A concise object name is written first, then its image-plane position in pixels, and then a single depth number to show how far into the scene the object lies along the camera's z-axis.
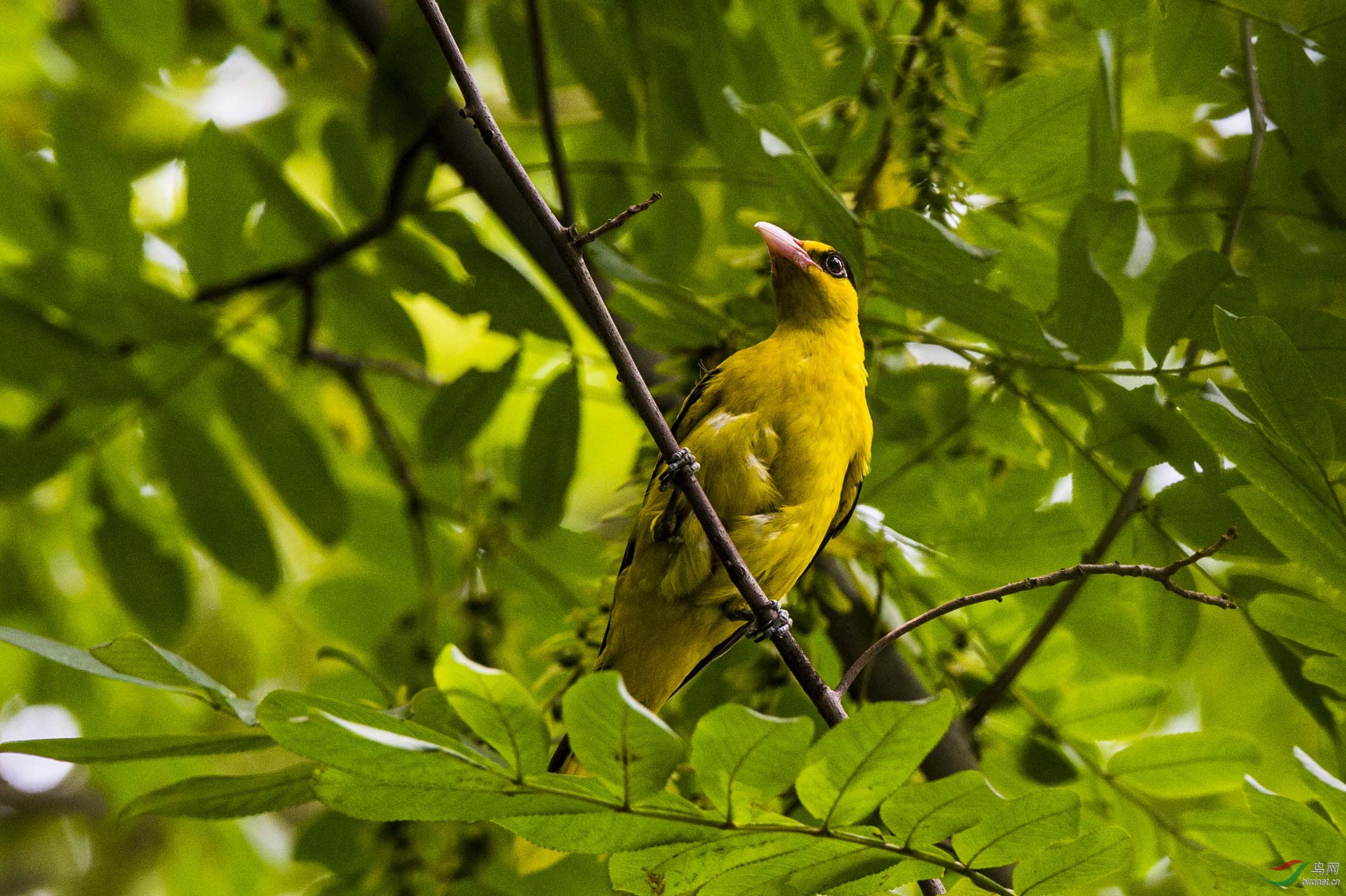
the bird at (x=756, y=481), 6.37
